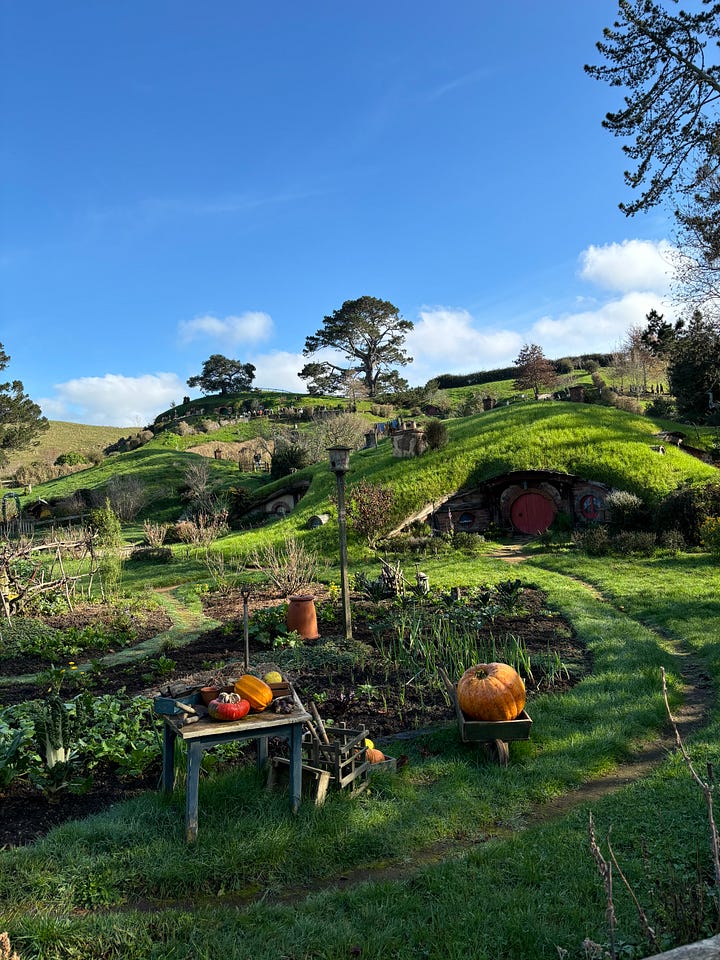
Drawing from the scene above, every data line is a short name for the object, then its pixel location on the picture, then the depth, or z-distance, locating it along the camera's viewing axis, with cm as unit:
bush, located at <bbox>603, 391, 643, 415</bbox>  3516
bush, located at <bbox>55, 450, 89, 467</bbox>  5928
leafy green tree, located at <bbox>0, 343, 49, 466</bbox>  5291
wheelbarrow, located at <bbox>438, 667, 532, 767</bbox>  630
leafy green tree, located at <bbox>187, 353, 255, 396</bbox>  8381
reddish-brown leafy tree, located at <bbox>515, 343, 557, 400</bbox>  4972
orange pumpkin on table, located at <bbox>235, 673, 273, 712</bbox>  540
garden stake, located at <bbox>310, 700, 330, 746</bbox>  581
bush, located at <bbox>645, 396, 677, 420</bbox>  3988
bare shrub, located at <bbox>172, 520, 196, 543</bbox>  2694
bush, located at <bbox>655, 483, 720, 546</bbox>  1936
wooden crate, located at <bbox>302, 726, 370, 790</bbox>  559
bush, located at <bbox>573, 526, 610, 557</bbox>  1914
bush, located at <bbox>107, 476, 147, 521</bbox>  3784
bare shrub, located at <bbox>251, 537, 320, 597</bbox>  1455
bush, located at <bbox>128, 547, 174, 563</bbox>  2397
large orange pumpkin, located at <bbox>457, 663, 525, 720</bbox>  646
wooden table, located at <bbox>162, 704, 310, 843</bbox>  492
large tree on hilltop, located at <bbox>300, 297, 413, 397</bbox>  6269
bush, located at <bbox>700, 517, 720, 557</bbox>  1699
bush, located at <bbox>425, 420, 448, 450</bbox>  2809
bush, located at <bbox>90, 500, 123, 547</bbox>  2105
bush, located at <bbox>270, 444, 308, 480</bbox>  3747
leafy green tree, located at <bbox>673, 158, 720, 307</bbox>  1750
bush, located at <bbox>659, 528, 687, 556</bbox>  1859
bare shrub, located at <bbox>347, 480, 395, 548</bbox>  2120
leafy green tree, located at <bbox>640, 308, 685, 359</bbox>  1823
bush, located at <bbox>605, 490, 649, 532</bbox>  2119
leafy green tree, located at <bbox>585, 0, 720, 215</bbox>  1595
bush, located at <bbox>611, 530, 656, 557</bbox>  1856
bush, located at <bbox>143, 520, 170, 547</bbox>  2539
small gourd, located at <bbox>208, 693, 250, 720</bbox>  515
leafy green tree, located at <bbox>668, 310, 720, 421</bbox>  1930
